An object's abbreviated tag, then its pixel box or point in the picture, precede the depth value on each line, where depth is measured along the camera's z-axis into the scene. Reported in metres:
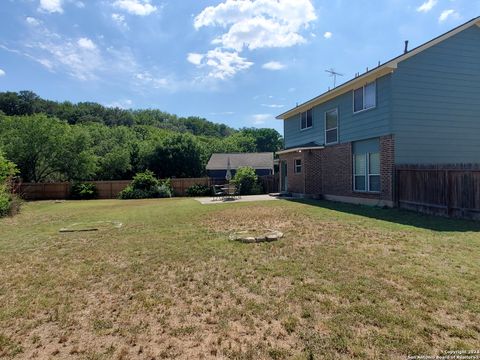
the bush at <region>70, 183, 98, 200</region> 25.62
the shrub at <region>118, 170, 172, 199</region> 24.62
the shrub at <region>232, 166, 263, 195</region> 22.92
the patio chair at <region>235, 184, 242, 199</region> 18.79
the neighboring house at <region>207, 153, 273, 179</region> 39.41
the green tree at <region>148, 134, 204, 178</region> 40.22
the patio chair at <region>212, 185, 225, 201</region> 20.68
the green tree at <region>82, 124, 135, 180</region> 37.62
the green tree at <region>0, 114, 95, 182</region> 27.61
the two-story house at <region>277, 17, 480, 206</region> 11.78
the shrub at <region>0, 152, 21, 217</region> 13.16
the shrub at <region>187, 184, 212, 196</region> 25.36
